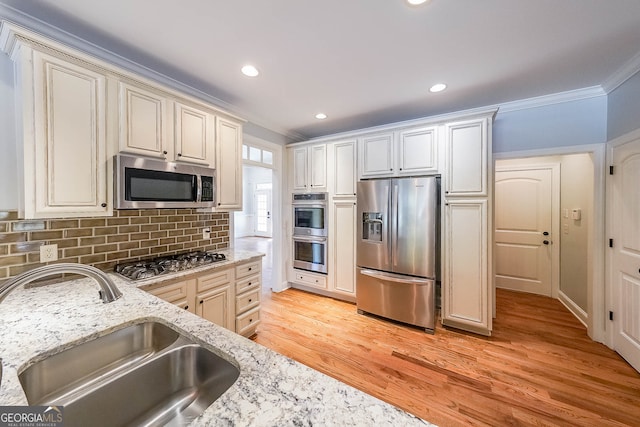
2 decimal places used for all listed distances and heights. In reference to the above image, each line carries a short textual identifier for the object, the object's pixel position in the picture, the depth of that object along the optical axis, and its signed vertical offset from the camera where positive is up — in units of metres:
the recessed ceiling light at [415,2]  1.38 +1.21
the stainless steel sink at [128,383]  0.85 -0.66
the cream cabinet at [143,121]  1.72 +0.68
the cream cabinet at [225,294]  1.88 -0.73
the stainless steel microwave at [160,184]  1.66 +0.22
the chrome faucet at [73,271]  0.80 -0.25
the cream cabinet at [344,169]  3.27 +0.60
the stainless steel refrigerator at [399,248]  2.63 -0.42
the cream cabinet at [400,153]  2.74 +0.71
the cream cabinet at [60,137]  1.35 +0.45
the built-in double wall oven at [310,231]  3.52 -0.29
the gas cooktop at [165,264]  1.76 -0.43
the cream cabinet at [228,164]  2.36 +0.49
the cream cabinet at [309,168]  3.51 +0.66
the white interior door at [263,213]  9.29 -0.04
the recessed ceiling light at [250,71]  2.09 +1.25
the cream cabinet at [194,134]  2.04 +0.69
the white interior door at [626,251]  2.02 -0.34
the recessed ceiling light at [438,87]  2.39 +1.26
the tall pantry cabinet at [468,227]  2.48 -0.16
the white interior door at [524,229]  3.66 -0.27
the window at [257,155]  3.29 +0.83
